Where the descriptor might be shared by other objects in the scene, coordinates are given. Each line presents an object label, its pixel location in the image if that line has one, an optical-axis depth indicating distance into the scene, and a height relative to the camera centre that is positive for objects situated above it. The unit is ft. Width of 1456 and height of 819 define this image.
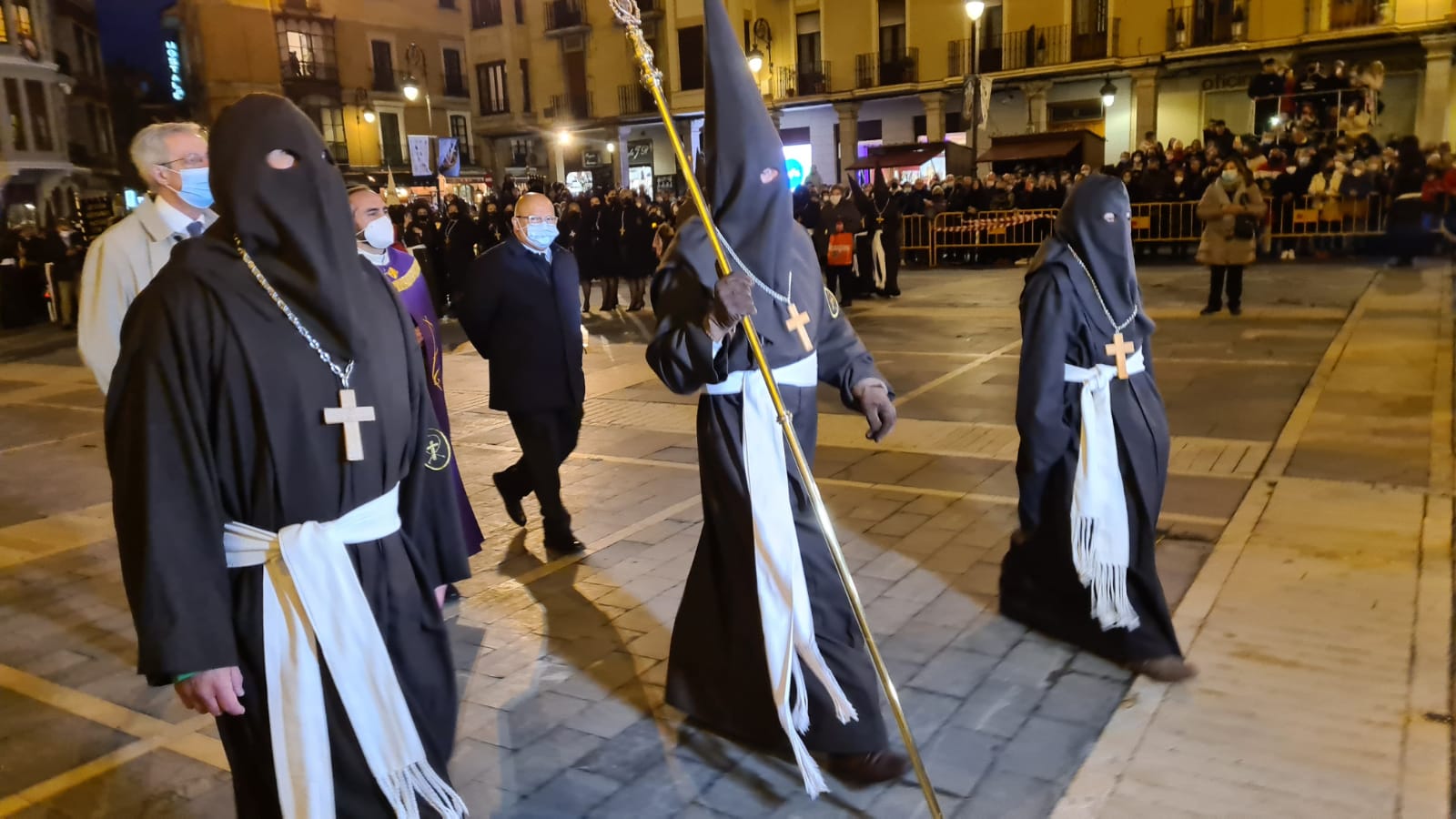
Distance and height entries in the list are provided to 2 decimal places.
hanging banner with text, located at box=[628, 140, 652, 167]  136.67 +6.20
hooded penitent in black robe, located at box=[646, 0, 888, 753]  10.78 -2.18
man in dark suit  18.83 -2.29
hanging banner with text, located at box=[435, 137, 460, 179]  77.82 +4.11
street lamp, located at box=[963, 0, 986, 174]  72.22 +6.21
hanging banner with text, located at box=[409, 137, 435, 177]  77.25 +3.97
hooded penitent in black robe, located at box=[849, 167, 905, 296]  57.57 -2.89
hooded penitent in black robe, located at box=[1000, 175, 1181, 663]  13.32 -2.64
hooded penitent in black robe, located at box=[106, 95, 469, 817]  7.23 -1.40
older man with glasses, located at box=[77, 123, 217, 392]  13.50 -0.16
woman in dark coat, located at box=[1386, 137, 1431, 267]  58.80 -2.22
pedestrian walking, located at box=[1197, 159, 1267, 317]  41.16 -2.12
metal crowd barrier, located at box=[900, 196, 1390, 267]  62.69 -3.16
